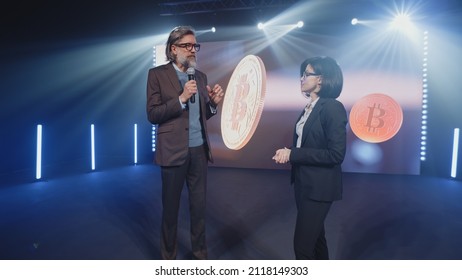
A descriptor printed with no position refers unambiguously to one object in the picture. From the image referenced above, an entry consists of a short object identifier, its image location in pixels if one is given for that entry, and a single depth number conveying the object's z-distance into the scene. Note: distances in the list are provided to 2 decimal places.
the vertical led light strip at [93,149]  5.41
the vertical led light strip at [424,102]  5.07
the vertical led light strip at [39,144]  4.42
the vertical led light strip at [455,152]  4.79
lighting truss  5.46
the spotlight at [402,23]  5.15
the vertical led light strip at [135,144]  6.24
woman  1.29
